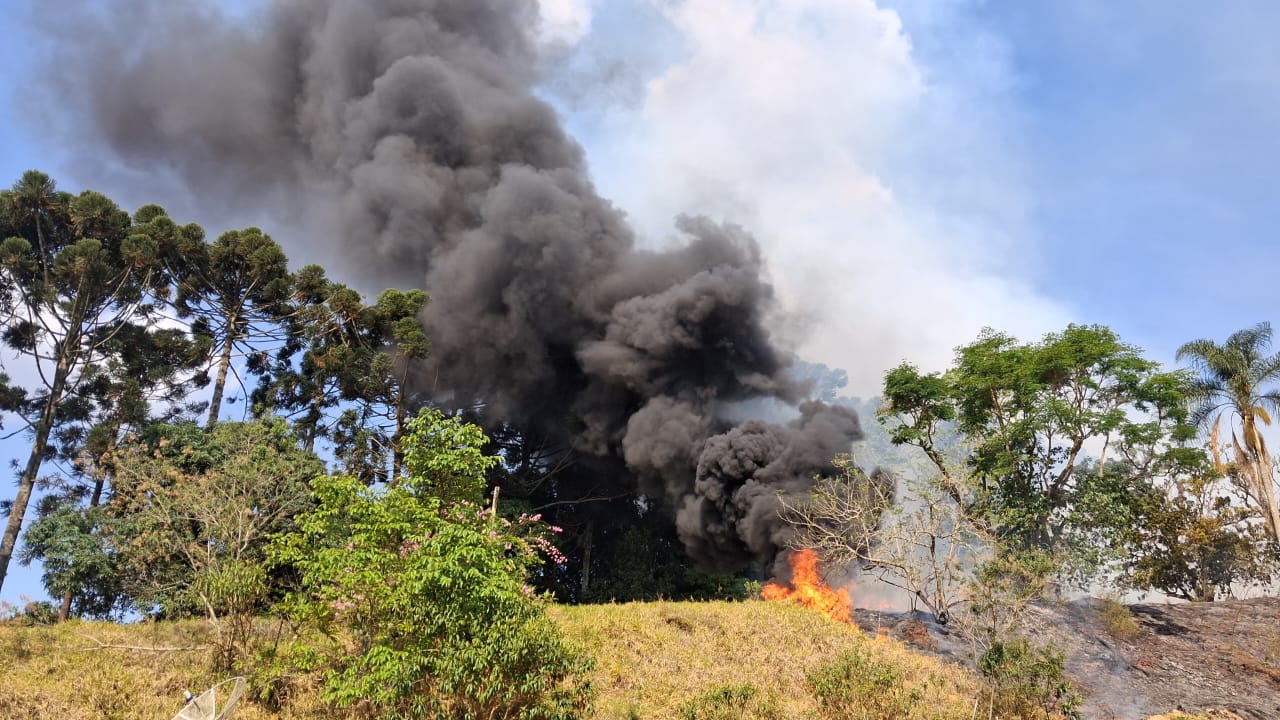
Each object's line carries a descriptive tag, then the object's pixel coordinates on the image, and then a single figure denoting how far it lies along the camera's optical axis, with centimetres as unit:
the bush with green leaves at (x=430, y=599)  877
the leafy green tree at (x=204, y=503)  1312
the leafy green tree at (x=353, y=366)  2617
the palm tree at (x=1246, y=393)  2334
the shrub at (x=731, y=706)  1094
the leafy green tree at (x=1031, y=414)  2170
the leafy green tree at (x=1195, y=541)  2405
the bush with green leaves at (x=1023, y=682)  1250
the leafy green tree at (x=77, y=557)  2061
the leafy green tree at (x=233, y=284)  2736
